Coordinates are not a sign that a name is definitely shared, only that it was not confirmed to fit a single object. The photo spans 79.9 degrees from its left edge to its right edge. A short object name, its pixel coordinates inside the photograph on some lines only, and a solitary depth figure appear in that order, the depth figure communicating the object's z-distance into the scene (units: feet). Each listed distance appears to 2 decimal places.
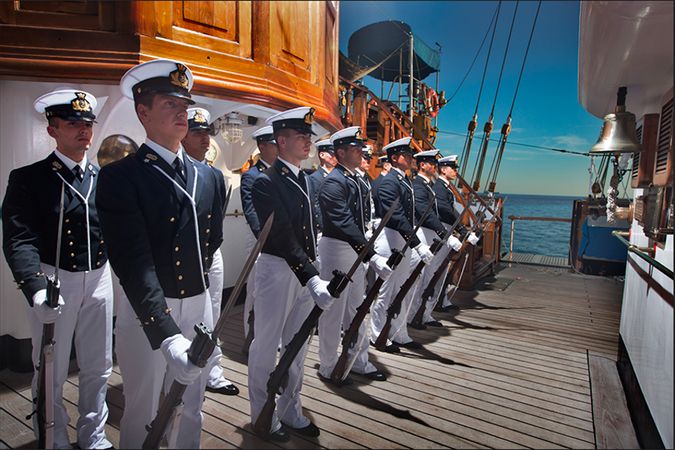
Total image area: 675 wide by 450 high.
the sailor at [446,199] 17.37
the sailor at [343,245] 9.89
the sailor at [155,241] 4.76
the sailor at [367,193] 14.53
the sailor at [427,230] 14.97
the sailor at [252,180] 11.51
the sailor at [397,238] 12.69
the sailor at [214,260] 9.28
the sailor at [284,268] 7.39
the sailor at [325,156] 15.72
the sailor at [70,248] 6.63
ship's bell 9.32
